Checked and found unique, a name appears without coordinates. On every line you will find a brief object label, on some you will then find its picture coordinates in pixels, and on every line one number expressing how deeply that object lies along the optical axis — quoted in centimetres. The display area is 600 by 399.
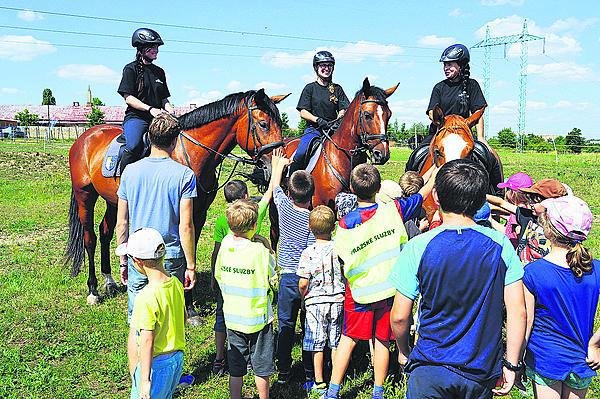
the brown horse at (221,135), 664
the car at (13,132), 6868
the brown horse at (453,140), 530
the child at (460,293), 261
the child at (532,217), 399
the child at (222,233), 503
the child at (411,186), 522
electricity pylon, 5031
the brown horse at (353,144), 678
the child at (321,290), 453
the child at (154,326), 329
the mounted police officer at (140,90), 655
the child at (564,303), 302
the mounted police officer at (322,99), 779
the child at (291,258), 493
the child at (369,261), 409
